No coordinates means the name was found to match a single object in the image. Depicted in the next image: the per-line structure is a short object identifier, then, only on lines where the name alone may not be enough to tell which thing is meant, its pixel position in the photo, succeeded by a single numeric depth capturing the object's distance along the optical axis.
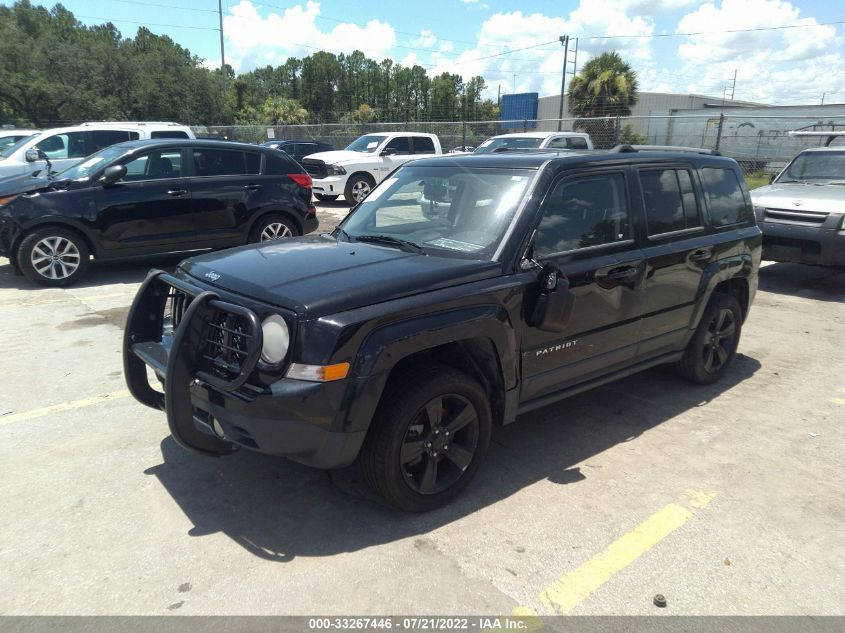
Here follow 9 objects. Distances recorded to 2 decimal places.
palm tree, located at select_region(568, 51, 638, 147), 33.38
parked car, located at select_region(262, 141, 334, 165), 21.41
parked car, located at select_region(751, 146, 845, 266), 7.95
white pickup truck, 15.73
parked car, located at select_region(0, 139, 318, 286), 7.70
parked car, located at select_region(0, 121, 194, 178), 11.30
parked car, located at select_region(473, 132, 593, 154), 13.89
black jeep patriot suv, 2.82
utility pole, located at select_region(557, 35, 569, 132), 42.38
